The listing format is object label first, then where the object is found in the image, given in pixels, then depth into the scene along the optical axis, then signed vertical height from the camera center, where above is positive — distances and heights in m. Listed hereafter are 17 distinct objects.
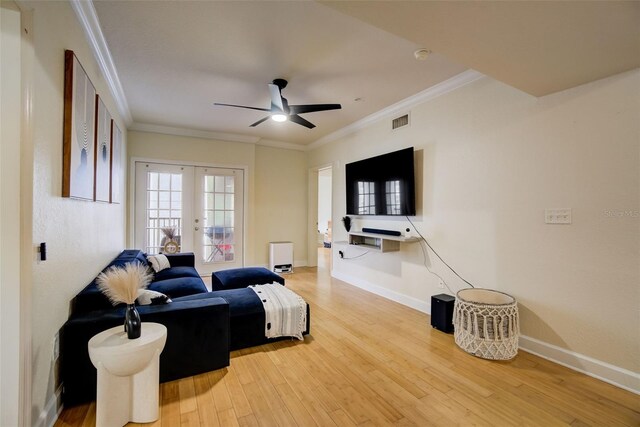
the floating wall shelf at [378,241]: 3.56 -0.38
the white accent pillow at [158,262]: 3.66 -0.62
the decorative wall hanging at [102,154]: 2.49 +0.58
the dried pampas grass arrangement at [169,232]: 4.98 -0.30
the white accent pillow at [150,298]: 2.07 -0.61
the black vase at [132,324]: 1.59 -0.61
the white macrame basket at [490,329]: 2.34 -0.96
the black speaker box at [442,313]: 2.85 -1.00
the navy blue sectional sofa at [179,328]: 1.75 -0.83
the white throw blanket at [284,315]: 2.63 -0.94
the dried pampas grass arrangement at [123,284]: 1.62 -0.40
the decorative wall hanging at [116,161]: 3.22 +0.66
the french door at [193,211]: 4.91 +0.07
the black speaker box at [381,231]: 3.74 -0.23
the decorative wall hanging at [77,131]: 1.78 +0.58
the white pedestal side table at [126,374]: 1.51 -0.90
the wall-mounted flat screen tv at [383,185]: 3.57 +0.42
